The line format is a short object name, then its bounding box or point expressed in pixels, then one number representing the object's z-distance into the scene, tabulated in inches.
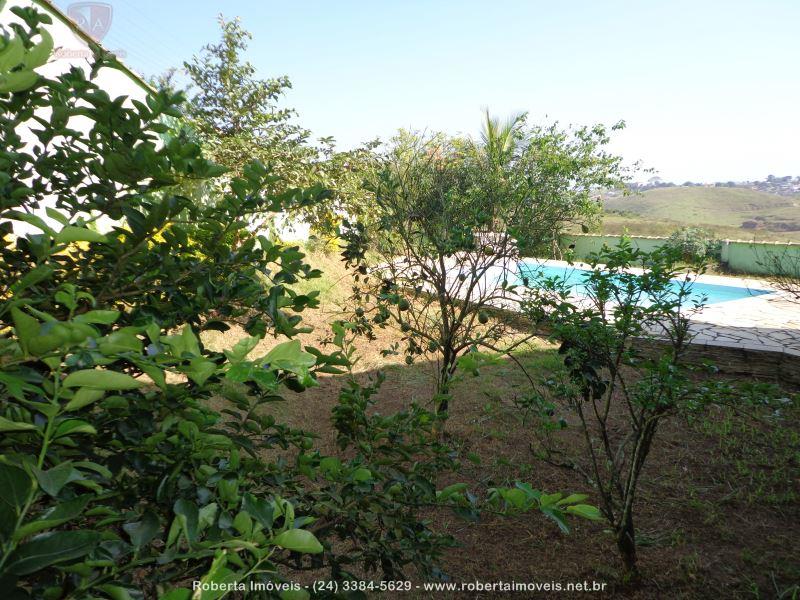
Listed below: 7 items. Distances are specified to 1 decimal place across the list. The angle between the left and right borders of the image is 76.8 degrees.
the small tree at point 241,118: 287.3
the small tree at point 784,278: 290.0
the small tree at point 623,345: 86.6
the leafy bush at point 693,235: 732.0
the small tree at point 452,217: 149.2
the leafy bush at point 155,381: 20.2
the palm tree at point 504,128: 486.8
